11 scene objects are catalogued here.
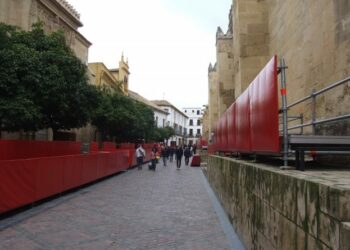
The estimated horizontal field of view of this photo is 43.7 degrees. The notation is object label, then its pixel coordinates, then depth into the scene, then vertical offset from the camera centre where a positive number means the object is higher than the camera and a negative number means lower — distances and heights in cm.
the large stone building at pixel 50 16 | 2260 +823
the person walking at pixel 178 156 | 3036 -14
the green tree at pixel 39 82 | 1449 +251
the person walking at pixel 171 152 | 4306 +13
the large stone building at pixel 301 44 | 693 +251
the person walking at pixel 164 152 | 3431 +14
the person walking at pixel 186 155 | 3616 -8
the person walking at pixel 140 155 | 2782 -10
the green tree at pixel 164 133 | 7124 +368
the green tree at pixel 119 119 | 3306 +270
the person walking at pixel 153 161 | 2709 -46
